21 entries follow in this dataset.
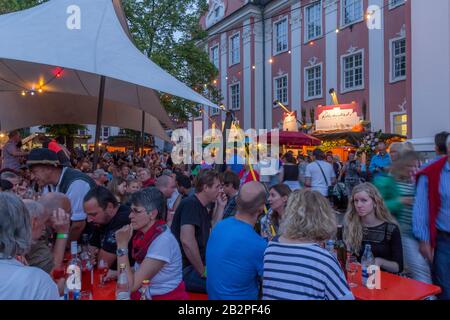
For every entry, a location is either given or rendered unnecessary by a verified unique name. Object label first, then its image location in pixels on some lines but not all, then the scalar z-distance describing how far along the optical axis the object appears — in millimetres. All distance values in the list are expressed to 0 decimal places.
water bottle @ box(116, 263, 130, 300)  2641
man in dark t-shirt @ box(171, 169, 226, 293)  3605
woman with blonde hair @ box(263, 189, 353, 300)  2311
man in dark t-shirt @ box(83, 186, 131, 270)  3387
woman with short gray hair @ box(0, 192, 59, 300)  1680
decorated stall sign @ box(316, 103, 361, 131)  16156
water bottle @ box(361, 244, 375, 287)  3382
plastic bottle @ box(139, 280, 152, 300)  2548
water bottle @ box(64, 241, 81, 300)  2721
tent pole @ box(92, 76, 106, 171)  7174
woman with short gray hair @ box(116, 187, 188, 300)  2762
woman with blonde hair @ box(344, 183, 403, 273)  3668
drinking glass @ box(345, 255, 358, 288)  3253
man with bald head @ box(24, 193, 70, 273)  2545
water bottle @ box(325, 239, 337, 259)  3525
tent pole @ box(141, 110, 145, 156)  10016
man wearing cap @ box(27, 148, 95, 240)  4090
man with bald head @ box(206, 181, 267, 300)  2752
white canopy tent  5316
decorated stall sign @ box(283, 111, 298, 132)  20156
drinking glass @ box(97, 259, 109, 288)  3354
